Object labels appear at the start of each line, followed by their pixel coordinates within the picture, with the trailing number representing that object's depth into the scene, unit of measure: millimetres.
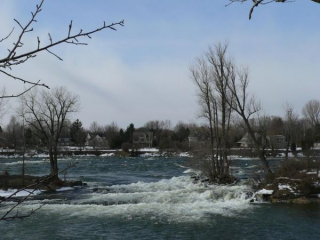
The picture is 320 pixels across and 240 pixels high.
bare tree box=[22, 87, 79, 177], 30609
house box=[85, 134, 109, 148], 105188
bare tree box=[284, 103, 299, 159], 41638
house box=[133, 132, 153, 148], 107188
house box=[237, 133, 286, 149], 78125
